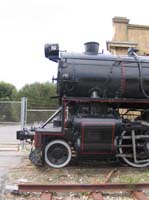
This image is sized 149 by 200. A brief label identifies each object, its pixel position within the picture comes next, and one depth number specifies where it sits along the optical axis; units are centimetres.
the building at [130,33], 1507
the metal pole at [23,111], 1132
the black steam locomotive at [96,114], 770
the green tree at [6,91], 3953
